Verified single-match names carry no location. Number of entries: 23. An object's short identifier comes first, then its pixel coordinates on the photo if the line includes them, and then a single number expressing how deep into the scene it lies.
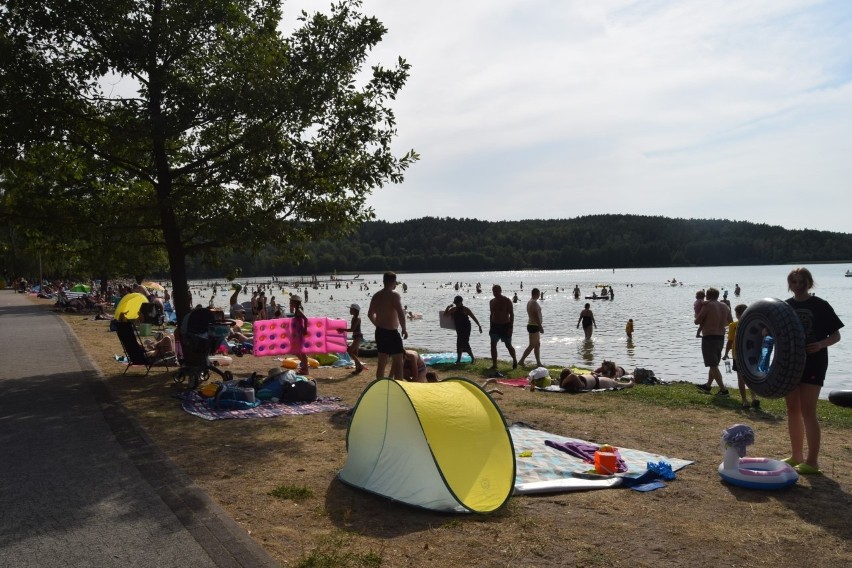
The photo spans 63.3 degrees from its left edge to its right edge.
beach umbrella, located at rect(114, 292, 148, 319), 11.37
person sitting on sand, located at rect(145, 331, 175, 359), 12.97
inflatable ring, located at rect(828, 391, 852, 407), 8.54
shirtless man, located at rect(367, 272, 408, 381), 9.95
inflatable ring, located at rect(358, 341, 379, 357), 17.23
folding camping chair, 11.63
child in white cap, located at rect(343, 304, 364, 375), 13.74
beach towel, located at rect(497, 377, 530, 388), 12.92
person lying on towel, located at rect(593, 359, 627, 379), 13.62
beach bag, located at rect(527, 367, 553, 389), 12.34
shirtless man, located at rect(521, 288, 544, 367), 15.44
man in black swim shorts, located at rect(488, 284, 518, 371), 14.97
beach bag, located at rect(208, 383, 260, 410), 9.19
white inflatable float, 5.86
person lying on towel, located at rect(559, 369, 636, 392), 12.06
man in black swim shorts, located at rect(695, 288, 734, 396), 11.93
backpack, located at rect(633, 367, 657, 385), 13.91
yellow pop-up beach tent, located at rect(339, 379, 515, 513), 5.26
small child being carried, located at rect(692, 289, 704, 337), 12.82
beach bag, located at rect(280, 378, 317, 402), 9.80
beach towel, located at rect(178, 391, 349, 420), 8.87
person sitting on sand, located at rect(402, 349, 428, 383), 10.38
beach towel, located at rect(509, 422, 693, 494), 5.92
